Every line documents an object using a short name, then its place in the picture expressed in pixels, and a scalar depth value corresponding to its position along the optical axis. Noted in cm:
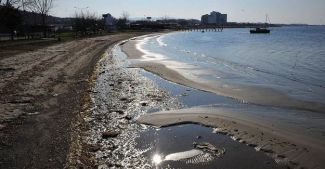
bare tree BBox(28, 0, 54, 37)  8962
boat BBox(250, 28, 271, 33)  16938
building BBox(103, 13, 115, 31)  15588
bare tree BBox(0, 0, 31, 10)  5933
